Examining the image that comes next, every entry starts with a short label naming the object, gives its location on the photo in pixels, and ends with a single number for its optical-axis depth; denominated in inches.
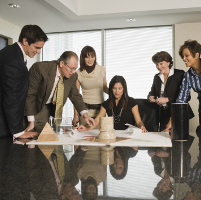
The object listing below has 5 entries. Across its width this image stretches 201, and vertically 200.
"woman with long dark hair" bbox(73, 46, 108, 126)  126.6
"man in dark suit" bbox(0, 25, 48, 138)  65.8
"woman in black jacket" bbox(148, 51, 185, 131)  108.5
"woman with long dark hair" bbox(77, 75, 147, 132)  103.2
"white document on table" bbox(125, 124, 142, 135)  71.3
